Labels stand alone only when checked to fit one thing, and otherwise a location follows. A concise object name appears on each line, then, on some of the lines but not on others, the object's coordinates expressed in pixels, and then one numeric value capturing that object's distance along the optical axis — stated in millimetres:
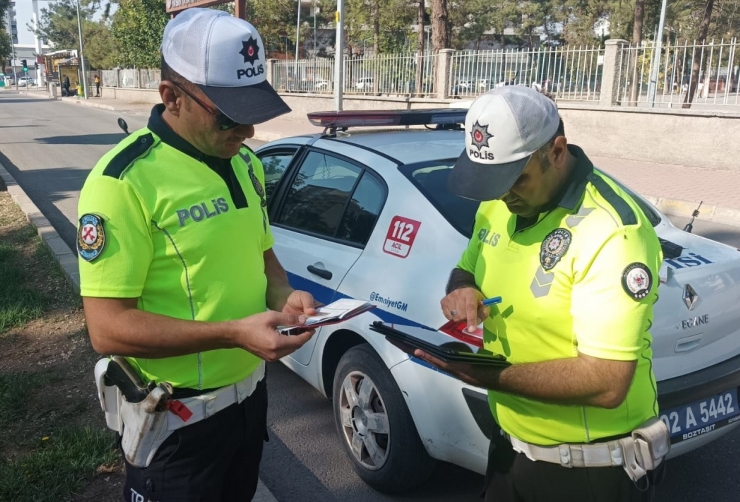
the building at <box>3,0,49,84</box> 102875
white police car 2604
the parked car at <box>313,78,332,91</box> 23531
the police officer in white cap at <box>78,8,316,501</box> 1607
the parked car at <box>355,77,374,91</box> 21016
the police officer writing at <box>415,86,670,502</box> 1537
